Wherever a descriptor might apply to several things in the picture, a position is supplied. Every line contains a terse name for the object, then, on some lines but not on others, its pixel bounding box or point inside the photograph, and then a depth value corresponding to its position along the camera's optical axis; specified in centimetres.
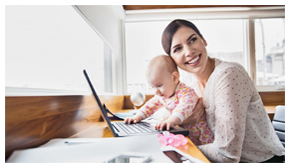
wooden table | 48
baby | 92
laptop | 66
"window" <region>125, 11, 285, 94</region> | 238
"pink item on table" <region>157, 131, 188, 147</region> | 55
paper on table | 39
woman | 72
